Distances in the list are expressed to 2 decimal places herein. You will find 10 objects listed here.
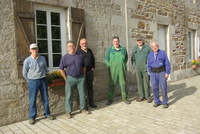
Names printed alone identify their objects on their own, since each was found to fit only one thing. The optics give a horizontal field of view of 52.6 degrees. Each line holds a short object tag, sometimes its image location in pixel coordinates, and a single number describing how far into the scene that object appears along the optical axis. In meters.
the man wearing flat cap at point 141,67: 5.36
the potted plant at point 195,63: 9.87
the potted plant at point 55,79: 4.40
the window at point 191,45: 10.27
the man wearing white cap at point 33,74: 3.97
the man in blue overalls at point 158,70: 4.83
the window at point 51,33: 4.60
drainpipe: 6.41
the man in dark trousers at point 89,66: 4.78
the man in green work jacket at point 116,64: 5.16
